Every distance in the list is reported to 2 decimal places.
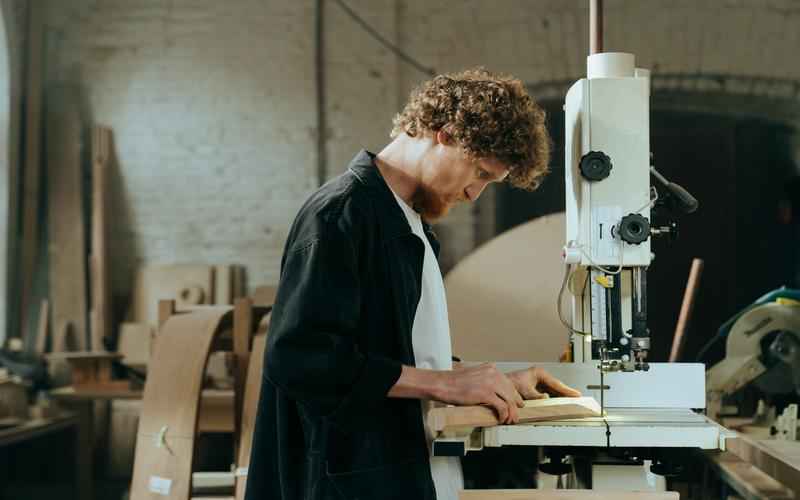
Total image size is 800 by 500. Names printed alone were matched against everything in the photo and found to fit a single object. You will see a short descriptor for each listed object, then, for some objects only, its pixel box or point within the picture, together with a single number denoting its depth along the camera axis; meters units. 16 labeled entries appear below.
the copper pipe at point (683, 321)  3.60
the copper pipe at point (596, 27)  2.49
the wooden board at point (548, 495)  1.74
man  1.69
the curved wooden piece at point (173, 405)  3.22
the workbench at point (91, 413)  4.33
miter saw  3.28
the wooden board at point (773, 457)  2.43
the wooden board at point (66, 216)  5.69
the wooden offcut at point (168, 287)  5.59
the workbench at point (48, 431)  4.68
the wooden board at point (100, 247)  5.63
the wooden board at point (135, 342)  5.52
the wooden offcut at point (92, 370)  4.98
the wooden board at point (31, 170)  5.66
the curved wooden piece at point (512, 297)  4.29
